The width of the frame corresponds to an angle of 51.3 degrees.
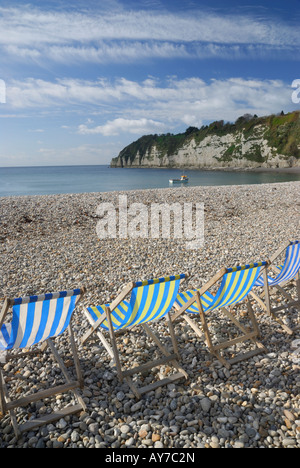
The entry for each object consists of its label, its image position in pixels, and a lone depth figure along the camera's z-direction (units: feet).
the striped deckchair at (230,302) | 11.06
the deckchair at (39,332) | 8.73
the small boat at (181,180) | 156.66
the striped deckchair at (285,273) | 13.88
